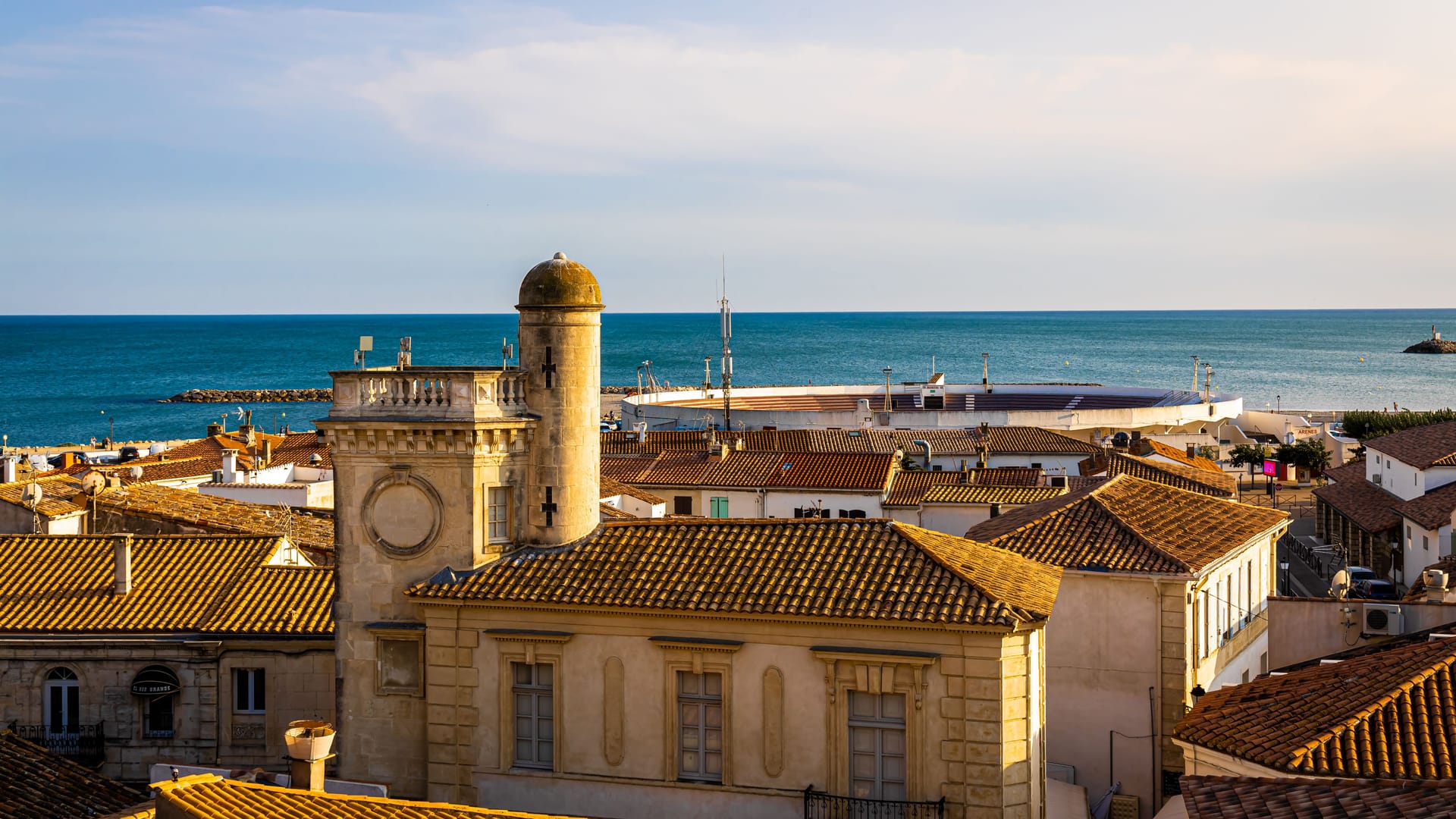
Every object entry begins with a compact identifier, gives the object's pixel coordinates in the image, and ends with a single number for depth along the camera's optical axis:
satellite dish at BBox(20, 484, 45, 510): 40.28
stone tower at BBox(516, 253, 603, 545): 25.53
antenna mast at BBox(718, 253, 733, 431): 79.06
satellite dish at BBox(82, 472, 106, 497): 39.50
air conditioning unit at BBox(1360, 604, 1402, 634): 28.08
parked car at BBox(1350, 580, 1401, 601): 44.94
